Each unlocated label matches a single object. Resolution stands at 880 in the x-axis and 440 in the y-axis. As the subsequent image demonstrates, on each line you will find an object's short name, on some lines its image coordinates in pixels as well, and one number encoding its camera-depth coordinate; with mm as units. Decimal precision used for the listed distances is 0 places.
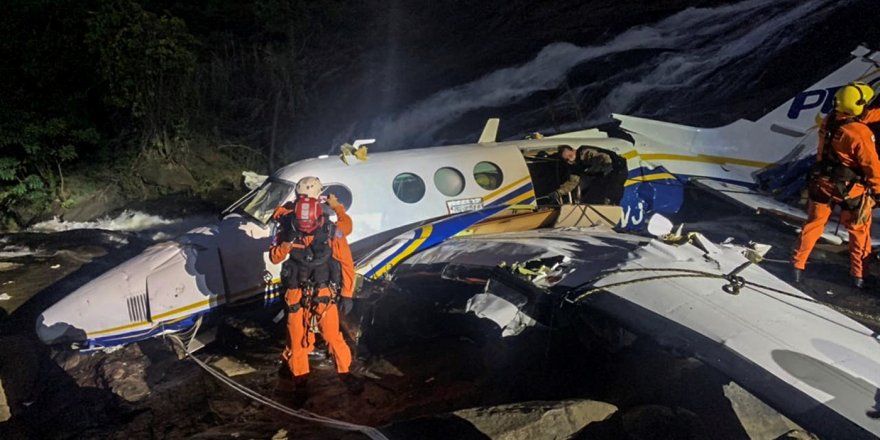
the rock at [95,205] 15664
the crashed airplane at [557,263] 4965
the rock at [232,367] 7113
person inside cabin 10062
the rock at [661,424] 5191
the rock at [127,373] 6961
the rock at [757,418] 5281
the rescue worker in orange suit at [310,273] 6270
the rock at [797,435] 4934
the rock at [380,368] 6970
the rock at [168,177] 16828
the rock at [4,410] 6488
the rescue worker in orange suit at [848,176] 7039
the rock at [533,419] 5066
